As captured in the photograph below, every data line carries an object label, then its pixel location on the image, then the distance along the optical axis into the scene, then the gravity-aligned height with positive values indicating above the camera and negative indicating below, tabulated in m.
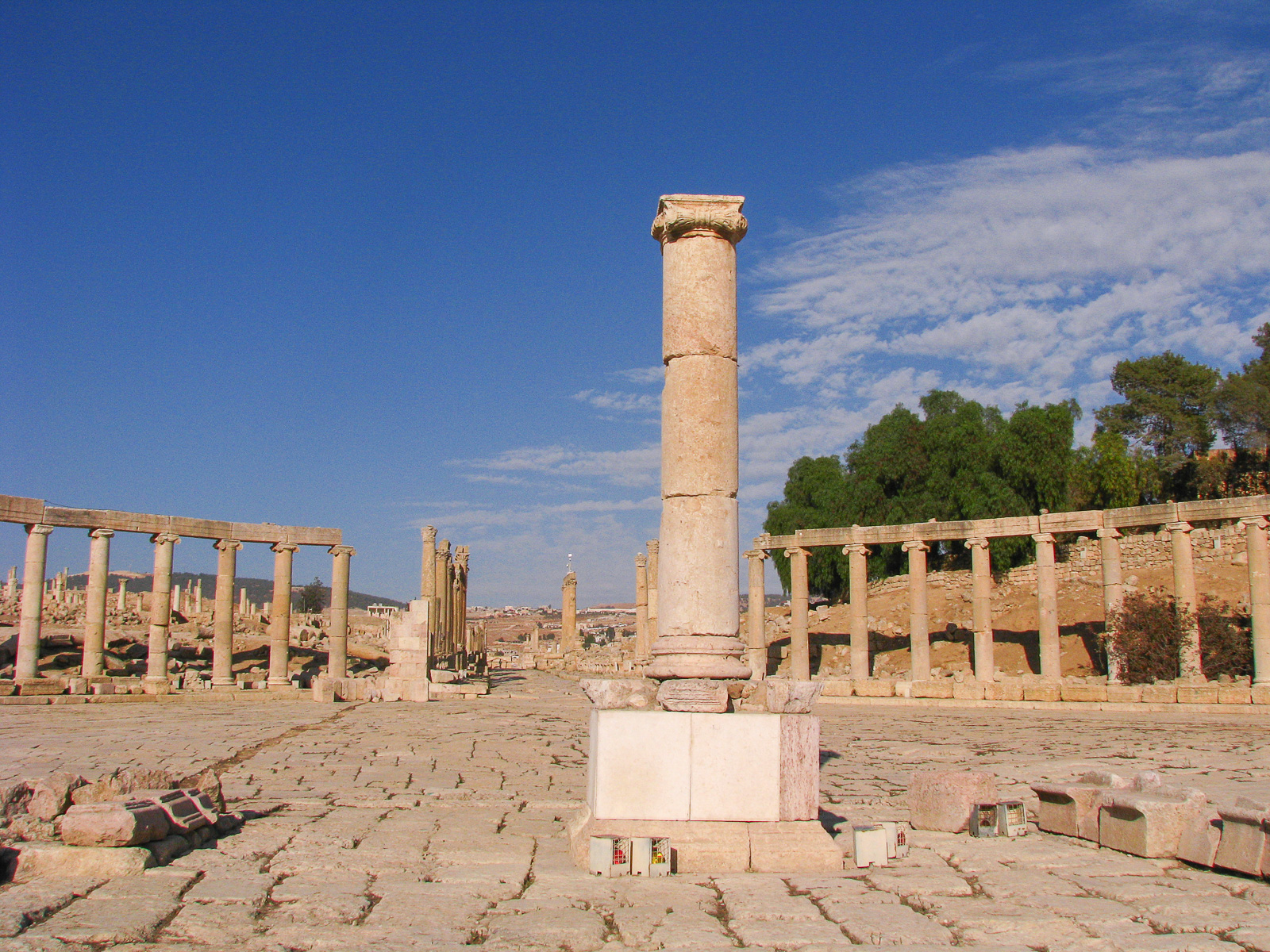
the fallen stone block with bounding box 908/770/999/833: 8.16 -1.56
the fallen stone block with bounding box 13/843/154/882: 6.16 -1.65
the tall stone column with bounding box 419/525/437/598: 33.62 +1.39
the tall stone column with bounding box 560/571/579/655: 46.84 -0.16
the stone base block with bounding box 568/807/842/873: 6.76 -1.65
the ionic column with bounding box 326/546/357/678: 28.50 -0.13
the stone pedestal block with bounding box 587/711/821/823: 7.10 -1.14
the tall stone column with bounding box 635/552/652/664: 39.41 +0.43
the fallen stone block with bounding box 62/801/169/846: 6.32 -1.45
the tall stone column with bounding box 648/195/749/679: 8.30 +1.53
